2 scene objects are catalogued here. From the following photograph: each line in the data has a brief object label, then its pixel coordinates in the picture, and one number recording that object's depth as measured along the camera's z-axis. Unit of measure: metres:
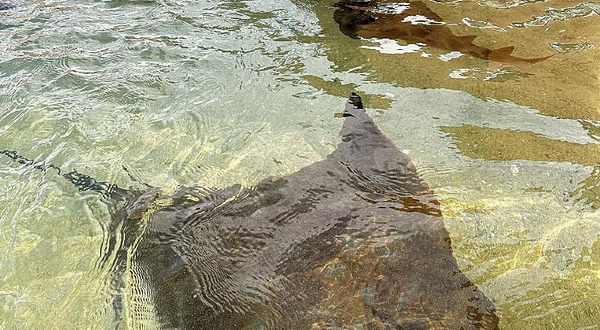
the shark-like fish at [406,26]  6.00
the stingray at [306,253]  2.46
